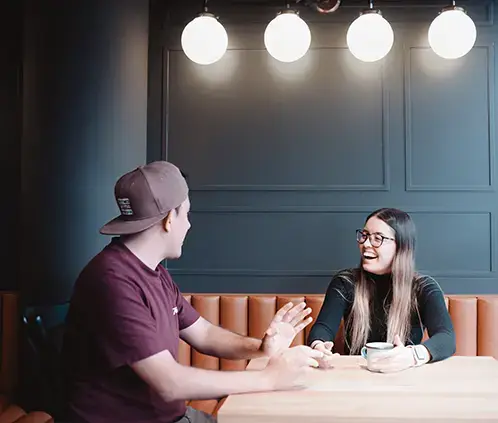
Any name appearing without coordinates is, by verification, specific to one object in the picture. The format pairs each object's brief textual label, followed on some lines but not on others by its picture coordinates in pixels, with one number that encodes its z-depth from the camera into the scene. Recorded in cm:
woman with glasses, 234
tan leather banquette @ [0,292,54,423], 281
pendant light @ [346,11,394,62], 289
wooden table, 135
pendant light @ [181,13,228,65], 297
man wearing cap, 147
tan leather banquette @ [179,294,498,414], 273
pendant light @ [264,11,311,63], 292
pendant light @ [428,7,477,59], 288
